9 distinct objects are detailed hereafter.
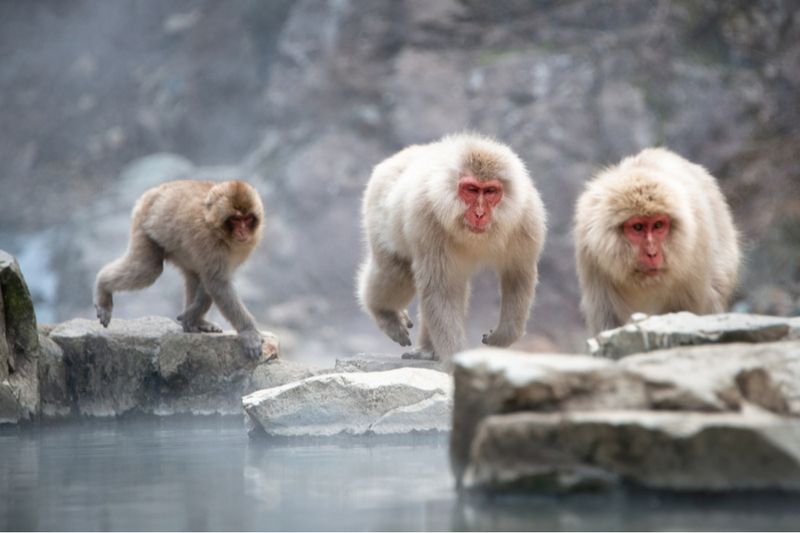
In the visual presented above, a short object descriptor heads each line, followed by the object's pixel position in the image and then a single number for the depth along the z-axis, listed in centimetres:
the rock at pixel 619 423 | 578
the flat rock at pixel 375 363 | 1112
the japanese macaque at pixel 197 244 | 1177
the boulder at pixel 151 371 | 1178
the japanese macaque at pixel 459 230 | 998
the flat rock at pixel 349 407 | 964
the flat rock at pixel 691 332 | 747
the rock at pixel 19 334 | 1080
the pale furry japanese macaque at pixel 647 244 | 891
